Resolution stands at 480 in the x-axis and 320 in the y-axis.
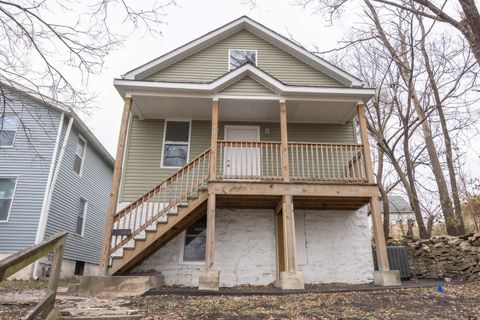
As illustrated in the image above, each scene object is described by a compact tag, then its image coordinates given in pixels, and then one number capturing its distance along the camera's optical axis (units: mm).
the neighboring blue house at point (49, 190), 11047
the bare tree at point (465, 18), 5853
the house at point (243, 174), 8094
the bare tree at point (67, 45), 5613
